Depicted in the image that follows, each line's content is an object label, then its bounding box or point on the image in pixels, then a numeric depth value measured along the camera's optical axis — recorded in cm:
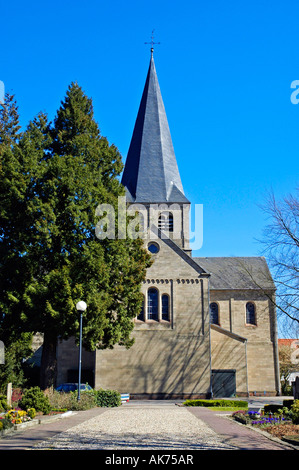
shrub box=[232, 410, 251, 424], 1544
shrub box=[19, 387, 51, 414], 1639
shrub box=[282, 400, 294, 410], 1889
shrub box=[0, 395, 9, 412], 1510
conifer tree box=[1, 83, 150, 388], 2194
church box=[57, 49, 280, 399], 3309
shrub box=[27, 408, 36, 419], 1505
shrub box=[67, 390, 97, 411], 2017
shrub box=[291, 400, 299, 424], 1458
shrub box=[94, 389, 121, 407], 2403
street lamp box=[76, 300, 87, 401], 2000
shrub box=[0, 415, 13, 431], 1227
